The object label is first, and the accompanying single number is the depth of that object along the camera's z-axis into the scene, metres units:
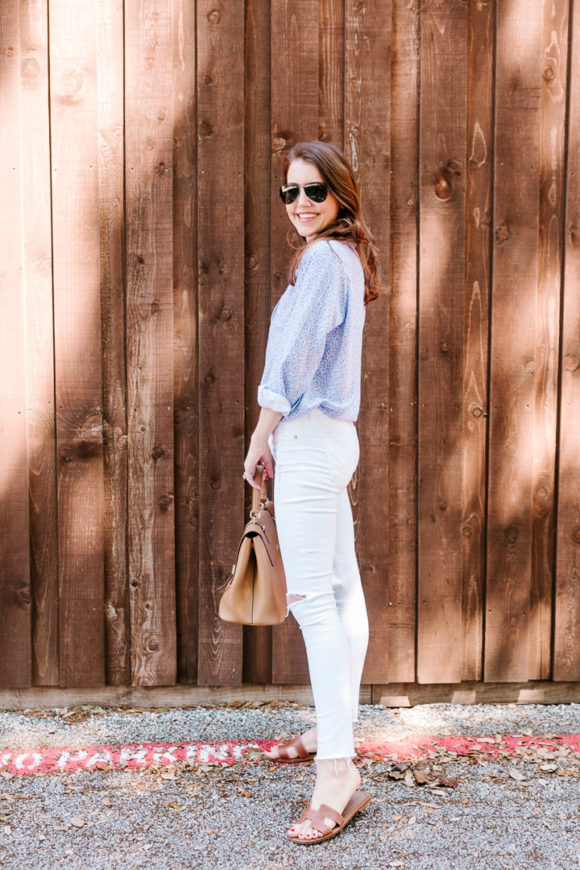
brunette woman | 2.36
